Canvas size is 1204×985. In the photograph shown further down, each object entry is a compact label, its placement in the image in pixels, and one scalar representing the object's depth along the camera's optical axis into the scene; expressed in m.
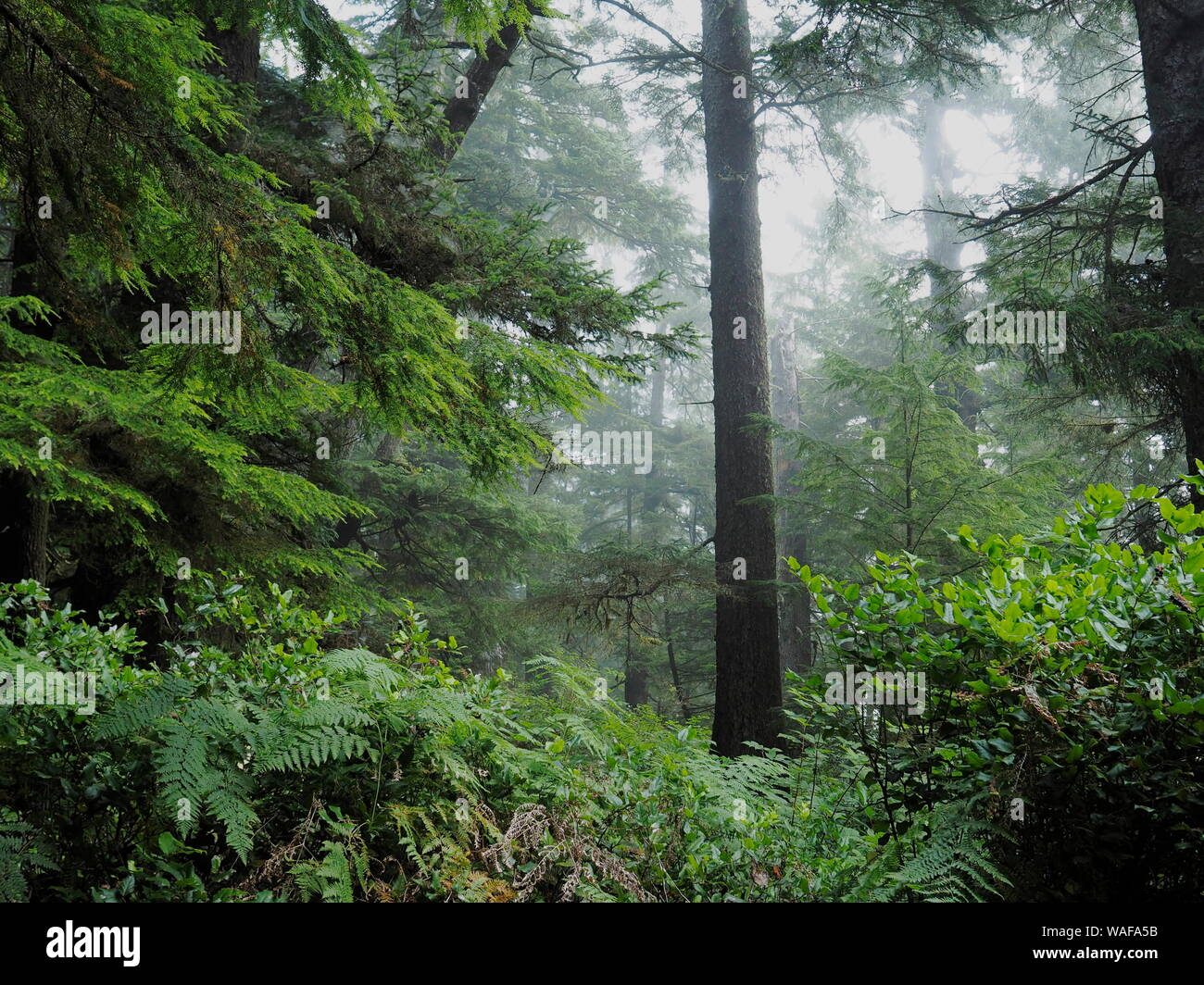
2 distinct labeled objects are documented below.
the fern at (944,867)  2.28
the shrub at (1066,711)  2.24
